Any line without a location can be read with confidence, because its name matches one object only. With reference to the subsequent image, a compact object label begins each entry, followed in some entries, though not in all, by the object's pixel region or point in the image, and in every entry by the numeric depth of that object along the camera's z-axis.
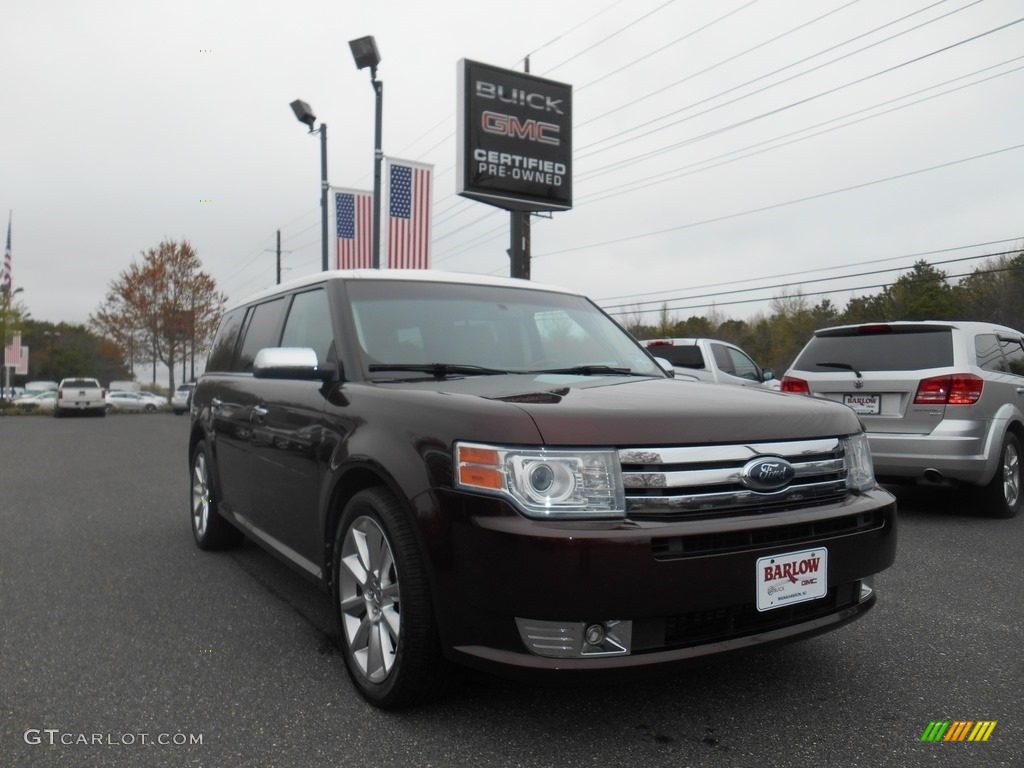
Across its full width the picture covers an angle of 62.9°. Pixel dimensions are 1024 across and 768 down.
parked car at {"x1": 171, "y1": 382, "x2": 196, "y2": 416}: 42.16
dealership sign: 19.62
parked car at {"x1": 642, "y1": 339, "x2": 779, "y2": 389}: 12.80
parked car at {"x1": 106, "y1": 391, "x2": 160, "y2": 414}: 51.03
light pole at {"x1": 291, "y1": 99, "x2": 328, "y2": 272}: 19.39
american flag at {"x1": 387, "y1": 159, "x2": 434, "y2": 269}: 17.75
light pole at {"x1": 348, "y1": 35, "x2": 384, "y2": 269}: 14.91
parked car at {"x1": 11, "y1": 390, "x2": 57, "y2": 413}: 42.07
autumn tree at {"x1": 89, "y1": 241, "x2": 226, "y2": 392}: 49.31
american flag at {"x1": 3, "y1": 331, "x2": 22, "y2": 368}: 45.41
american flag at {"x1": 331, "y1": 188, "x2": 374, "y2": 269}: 19.08
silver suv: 6.81
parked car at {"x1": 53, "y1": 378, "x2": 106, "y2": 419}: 35.25
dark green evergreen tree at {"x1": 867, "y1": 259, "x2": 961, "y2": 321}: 46.22
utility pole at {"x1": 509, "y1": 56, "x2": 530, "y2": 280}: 20.48
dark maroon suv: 2.53
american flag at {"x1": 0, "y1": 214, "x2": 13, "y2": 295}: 36.62
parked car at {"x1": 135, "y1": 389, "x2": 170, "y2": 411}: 53.72
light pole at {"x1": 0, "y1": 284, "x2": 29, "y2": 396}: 41.53
